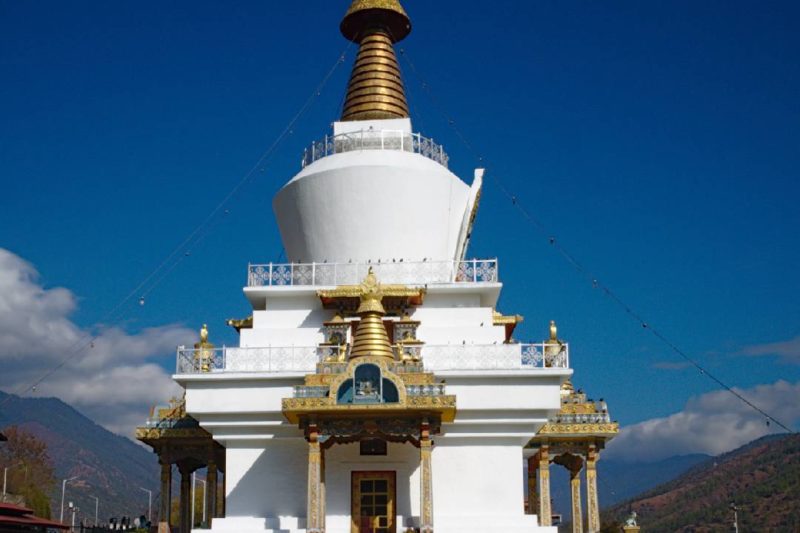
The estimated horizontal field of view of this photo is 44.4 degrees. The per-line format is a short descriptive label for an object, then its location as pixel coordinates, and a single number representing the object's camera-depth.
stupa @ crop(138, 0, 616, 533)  16.84
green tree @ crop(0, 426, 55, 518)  47.69
